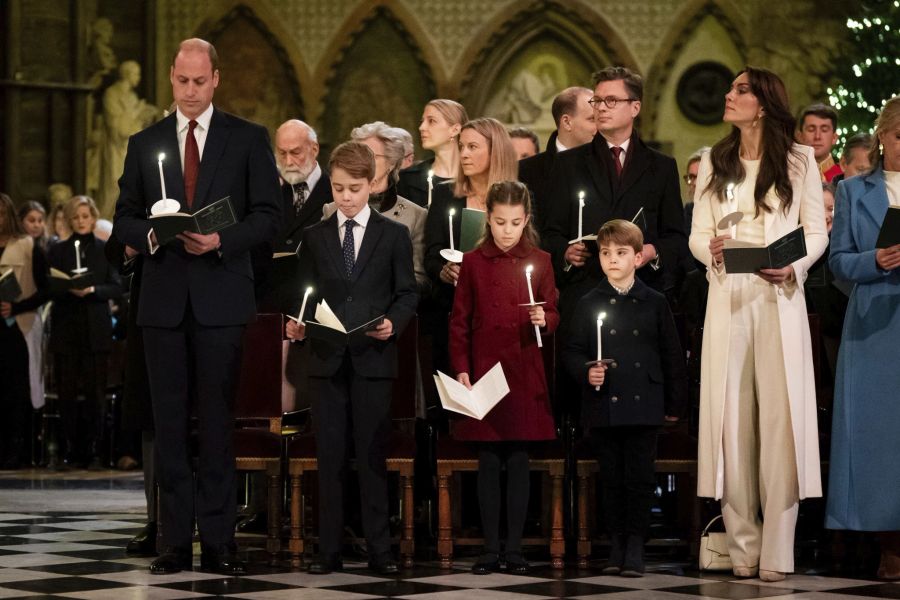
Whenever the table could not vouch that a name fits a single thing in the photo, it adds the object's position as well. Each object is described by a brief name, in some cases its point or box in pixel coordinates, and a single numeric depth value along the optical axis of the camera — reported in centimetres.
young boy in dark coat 1189
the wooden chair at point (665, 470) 1250
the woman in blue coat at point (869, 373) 1189
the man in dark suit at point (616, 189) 1294
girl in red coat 1203
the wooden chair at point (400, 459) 1242
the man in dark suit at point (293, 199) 1450
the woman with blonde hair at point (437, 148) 1466
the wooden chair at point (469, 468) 1230
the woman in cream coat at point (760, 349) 1177
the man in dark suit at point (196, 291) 1149
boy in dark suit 1188
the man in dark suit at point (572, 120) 1511
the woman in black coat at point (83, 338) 2266
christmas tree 2565
